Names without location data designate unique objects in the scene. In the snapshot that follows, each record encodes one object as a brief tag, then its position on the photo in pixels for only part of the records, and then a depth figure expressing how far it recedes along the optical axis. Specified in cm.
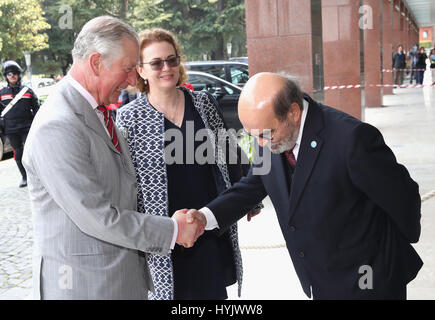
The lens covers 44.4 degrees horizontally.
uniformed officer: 919
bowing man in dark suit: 201
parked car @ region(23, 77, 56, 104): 2863
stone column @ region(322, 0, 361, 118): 1066
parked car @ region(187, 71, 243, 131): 1276
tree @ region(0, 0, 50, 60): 2845
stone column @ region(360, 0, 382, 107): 1709
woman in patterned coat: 290
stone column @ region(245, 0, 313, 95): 845
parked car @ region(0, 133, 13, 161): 1175
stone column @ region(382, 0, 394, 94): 2288
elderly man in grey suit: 189
